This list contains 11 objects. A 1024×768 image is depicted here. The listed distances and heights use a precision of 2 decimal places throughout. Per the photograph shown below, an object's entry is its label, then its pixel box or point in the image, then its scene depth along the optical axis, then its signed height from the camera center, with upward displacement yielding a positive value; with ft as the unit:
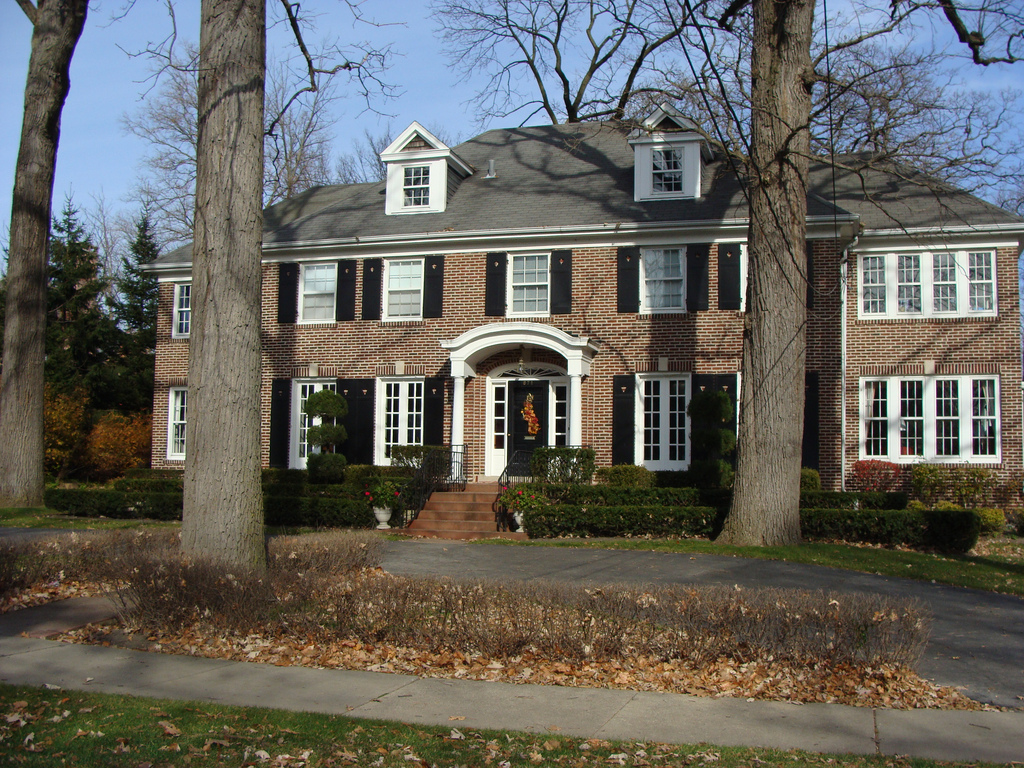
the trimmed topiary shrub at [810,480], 55.06 -2.78
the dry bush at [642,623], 19.93 -4.58
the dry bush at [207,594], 23.15 -4.47
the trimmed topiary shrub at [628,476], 58.08 -2.86
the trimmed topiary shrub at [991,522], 53.16 -5.08
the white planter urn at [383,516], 52.13 -5.08
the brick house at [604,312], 58.59 +8.73
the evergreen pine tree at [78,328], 92.48 +10.89
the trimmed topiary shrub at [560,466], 56.03 -2.13
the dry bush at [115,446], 81.00 -1.73
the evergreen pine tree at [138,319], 94.79 +12.78
